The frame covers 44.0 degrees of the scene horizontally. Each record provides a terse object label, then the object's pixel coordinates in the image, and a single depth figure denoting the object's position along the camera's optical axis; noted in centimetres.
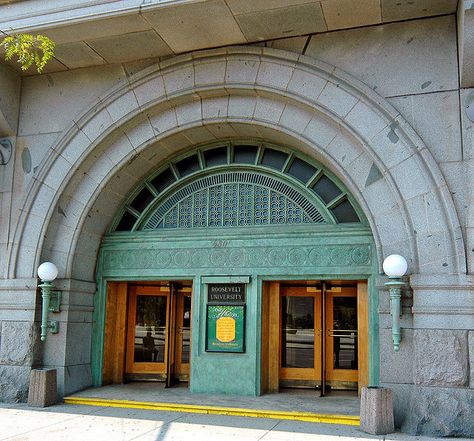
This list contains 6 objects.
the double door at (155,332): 1211
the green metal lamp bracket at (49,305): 1033
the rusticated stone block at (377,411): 800
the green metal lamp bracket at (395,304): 845
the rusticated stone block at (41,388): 988
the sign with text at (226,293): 1062
